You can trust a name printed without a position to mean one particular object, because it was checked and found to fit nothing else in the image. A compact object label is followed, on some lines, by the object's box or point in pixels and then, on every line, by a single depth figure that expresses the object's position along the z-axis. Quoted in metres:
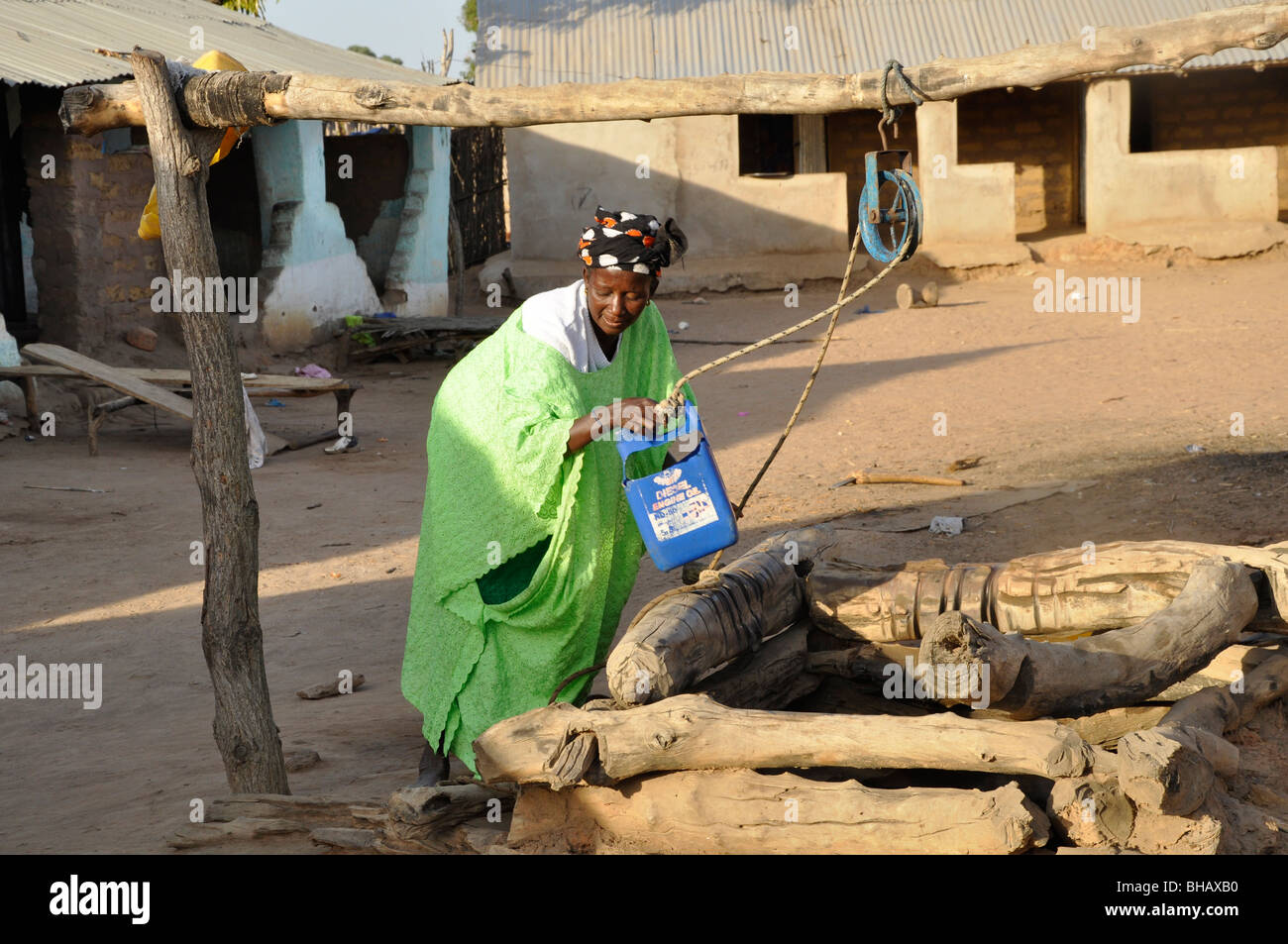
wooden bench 8.68
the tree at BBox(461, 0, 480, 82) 38.12
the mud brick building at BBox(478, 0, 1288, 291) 14.40
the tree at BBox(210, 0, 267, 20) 17.31
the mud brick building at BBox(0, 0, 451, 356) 9.72
